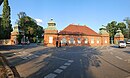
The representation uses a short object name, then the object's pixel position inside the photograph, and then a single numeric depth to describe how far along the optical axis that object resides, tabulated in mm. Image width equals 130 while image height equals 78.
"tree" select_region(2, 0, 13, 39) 29919
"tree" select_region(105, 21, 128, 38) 42872
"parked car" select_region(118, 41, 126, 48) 19856
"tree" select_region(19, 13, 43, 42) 33011
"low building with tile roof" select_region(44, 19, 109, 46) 22779
